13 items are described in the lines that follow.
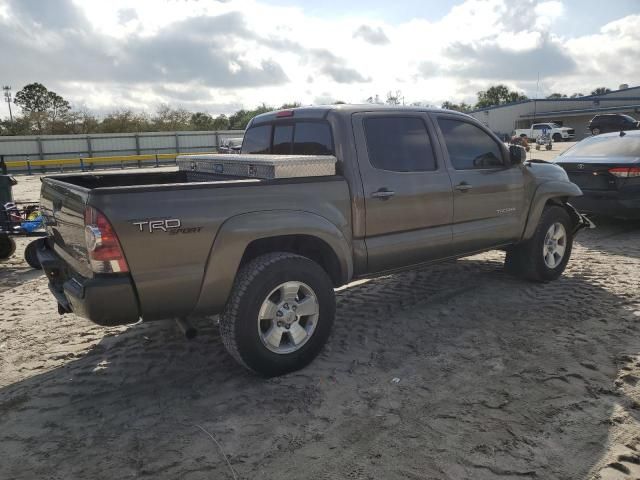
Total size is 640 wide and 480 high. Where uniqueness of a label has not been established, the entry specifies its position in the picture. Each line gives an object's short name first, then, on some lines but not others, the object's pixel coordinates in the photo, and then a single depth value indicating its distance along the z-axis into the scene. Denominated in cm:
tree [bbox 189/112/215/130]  5481
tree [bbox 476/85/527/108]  10269
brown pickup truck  307
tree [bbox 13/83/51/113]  6206
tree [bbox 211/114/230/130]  5680
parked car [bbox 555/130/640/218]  773
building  5741
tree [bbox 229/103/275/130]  6191
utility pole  6932
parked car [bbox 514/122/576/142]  4641
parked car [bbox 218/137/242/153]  1925
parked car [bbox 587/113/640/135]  3431
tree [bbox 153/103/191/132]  5046
